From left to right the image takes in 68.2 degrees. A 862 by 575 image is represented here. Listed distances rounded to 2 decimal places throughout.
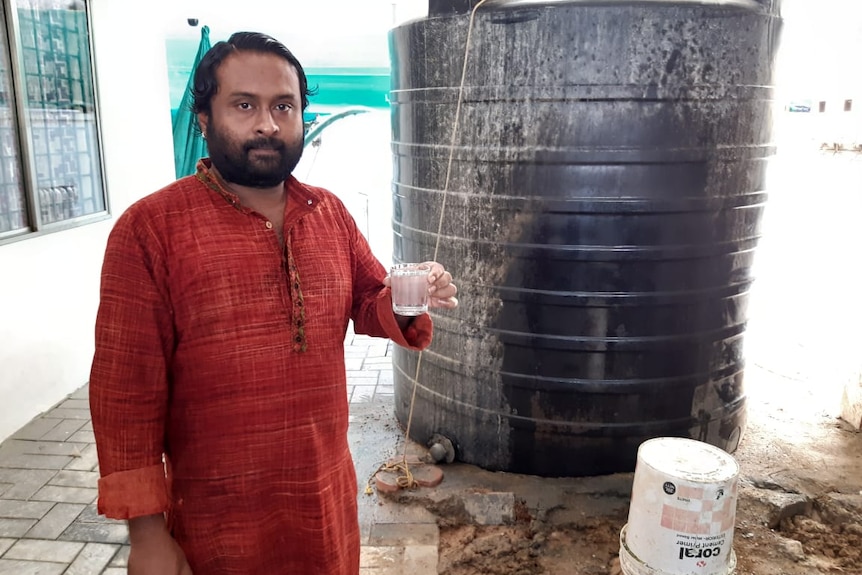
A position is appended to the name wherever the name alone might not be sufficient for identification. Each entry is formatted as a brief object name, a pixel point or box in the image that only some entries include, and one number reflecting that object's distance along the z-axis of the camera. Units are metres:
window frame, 3.90
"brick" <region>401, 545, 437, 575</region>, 2.79
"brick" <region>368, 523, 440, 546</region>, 2.98
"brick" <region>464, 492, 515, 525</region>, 3.17
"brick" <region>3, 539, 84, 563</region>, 2.83
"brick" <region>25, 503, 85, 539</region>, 3.00
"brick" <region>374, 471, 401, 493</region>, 3.35
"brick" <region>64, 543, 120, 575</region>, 2.75
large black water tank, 3.06
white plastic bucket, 2.12
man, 1.39
